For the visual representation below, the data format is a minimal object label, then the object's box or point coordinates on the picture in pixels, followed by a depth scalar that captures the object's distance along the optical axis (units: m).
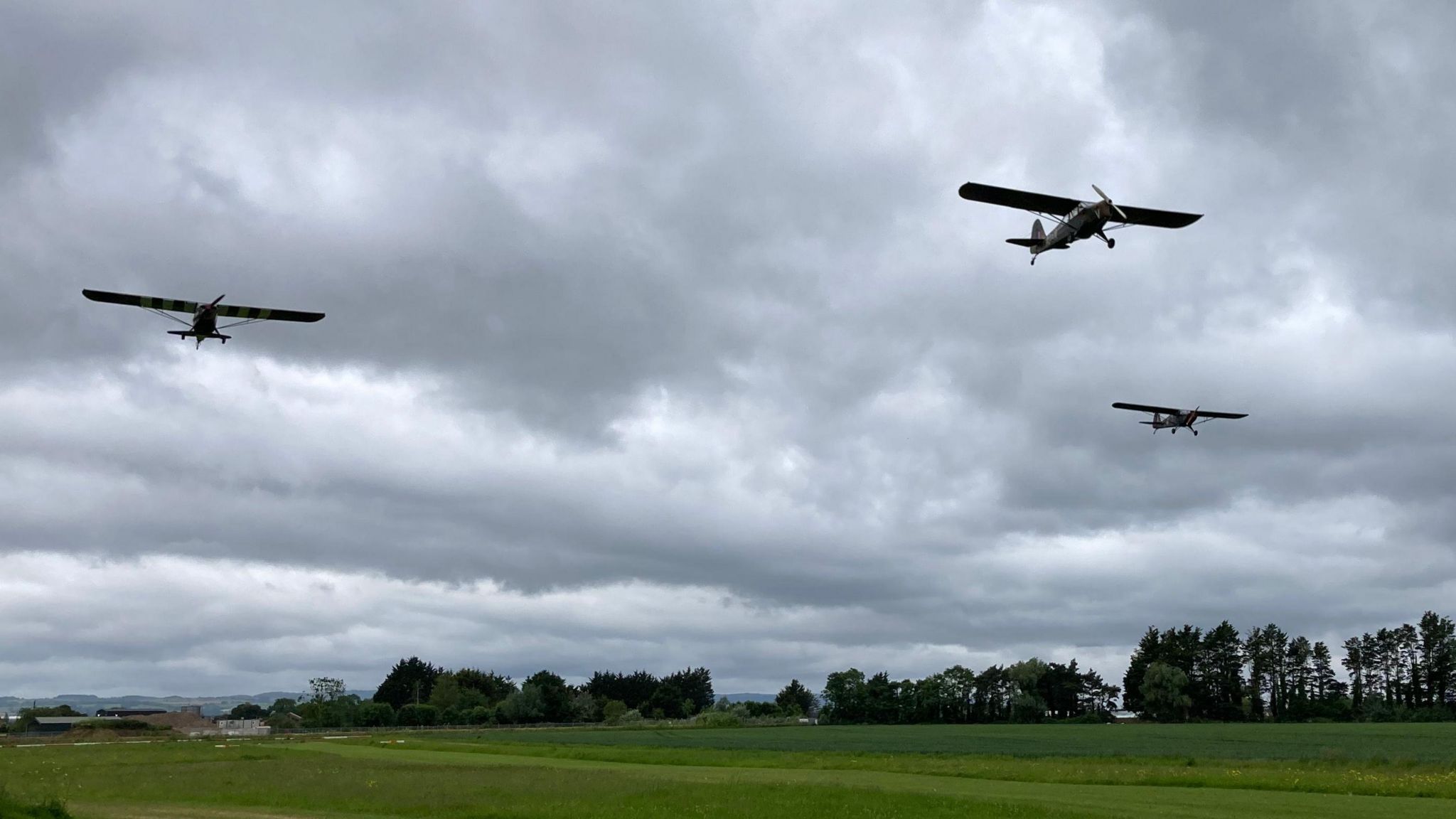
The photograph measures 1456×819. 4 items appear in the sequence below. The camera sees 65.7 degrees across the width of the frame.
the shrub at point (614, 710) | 175.80
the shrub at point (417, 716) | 162.25
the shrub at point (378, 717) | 157.88
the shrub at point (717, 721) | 152.38
